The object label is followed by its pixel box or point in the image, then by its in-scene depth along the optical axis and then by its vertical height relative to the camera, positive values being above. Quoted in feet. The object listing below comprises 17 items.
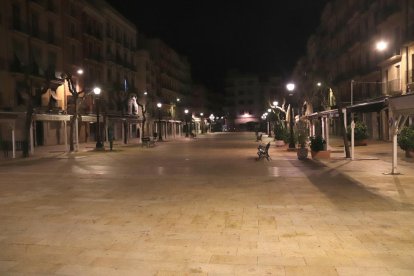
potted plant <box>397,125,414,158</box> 62.28 -2.27
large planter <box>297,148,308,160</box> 67.31 -4.18
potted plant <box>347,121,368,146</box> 95.14 -1.95
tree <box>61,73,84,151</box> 94.20 +3.72
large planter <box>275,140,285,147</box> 104.93 -3.85
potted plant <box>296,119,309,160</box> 67.41 -3.34
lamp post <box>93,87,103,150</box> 100.94 -2.93
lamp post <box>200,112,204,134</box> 348.14 +5.90
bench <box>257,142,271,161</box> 67.68 -3.94
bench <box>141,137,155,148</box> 114.42 -3.17
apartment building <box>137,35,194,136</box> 229.86 +30.47
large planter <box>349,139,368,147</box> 96.43 -3.71
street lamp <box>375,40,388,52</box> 67.92 +12.10
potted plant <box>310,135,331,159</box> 66.69 -3.48
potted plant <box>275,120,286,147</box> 104.30 -1.87
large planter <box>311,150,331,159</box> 66.59 -4.21
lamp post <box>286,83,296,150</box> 88.56 +0.48
